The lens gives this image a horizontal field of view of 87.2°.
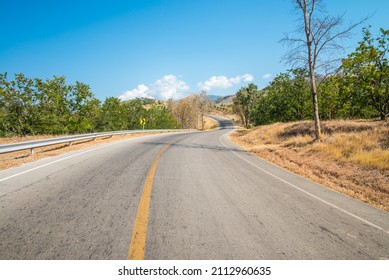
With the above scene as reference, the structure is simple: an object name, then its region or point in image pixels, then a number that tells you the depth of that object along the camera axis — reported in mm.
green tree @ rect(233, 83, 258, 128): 53625
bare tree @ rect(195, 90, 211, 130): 68062
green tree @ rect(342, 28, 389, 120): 15453
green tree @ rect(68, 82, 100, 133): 32938
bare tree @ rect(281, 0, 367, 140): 13261
